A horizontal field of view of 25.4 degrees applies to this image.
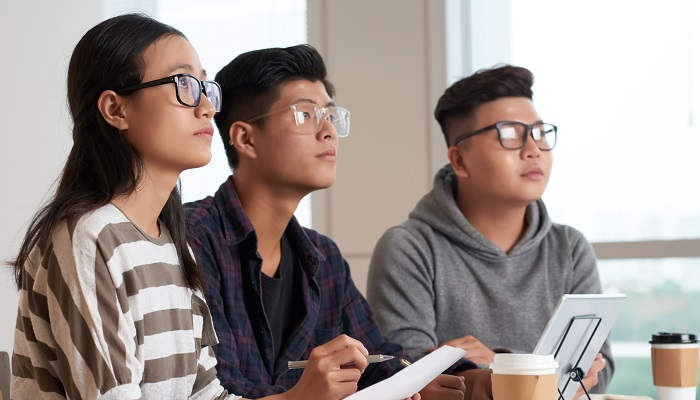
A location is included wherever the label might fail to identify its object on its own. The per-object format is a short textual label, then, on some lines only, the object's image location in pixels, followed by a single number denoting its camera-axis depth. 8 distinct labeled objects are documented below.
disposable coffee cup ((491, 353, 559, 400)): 2.74
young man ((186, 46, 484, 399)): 3.17
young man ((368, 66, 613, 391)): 3.68
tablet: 2.90
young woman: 2.69
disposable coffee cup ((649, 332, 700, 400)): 3.05
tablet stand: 2.96
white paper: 2.74
